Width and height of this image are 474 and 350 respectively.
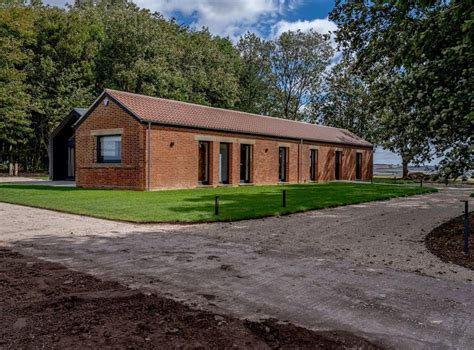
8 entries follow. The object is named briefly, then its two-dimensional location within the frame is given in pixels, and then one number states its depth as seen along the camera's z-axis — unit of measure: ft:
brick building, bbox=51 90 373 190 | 61.26
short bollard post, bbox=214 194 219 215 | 35.50
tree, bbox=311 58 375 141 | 145.18
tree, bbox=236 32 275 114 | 165.89
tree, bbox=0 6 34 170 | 109.60
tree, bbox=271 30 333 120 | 158.30
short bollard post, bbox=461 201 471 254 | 22.82
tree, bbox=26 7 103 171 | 121.29
